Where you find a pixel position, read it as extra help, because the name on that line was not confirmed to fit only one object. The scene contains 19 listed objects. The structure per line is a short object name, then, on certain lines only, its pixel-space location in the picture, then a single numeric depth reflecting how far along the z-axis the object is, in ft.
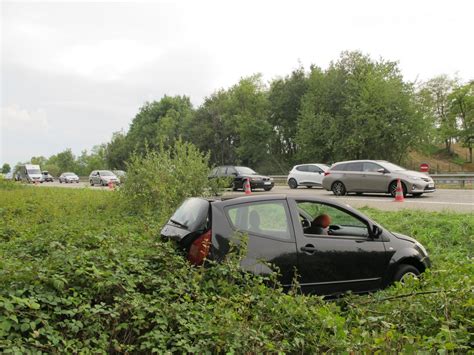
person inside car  17.74
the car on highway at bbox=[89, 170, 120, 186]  130.93
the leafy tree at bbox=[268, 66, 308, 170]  147.74
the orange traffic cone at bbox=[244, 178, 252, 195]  67.72
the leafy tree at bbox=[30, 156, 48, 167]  388.37
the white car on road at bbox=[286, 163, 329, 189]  77.25
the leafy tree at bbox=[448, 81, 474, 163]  184.85
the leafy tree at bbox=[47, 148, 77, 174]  302.62
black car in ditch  15.08
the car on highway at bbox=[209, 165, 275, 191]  75.00
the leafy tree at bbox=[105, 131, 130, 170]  237.25
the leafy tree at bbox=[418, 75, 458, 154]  202.19
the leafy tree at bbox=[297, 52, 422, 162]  107.76
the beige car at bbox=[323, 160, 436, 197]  53.21
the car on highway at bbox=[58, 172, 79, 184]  174.91
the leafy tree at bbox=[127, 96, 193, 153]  232.12
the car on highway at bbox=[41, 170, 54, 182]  188.32
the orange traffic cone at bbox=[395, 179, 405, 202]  48.68
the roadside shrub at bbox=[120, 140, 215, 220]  35.58
